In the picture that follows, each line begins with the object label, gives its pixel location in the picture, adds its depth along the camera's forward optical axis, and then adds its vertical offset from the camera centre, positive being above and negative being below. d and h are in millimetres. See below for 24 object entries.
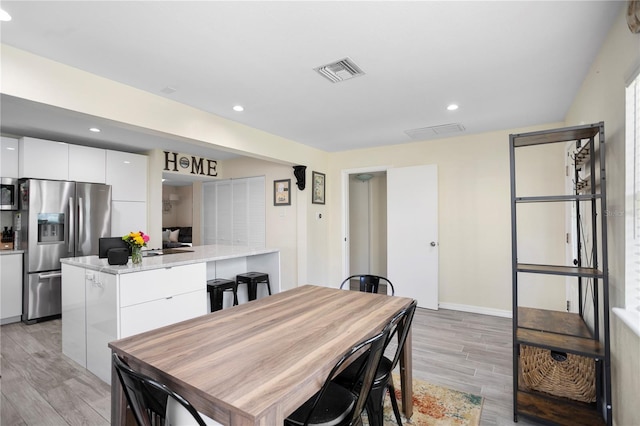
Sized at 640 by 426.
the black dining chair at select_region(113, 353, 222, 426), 973 -630
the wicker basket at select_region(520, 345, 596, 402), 1942 -1041
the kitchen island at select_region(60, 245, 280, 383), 2357 -692
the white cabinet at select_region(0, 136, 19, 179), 3910 +764
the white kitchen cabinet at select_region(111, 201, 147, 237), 4738 -13
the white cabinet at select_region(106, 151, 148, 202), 4738 +645
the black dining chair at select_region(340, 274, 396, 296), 2614 -583
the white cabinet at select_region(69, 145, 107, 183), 4359 +763
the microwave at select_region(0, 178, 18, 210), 3959 +295
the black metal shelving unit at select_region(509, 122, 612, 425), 1772 -765
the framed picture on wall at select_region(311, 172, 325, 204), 5007 +469
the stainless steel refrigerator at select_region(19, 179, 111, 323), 3959 -215
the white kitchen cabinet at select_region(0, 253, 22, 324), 3879 -898
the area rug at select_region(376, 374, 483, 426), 1961 -1304
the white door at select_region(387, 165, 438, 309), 4336 -251
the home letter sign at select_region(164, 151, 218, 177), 5316 +938
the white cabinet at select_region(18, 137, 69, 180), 3971 +763
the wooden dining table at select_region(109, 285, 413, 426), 950 -551
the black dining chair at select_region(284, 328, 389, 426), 1244 -832
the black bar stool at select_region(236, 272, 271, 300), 3785 -805
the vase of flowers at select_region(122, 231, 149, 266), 2699 -243
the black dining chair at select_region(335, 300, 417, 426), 1573 -860
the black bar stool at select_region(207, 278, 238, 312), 3376 -813
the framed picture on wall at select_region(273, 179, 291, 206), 5113 +391
